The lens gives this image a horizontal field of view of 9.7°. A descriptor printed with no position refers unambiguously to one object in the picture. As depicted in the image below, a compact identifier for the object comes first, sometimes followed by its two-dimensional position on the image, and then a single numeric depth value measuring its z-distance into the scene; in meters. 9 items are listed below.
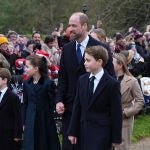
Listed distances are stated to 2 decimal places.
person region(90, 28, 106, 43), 14.04
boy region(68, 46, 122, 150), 10.16
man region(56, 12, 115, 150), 11.31
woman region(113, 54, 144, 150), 12.10
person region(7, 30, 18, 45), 21.03
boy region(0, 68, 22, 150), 12.38
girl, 13.14
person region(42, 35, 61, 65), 18.59
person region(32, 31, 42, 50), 20.55
